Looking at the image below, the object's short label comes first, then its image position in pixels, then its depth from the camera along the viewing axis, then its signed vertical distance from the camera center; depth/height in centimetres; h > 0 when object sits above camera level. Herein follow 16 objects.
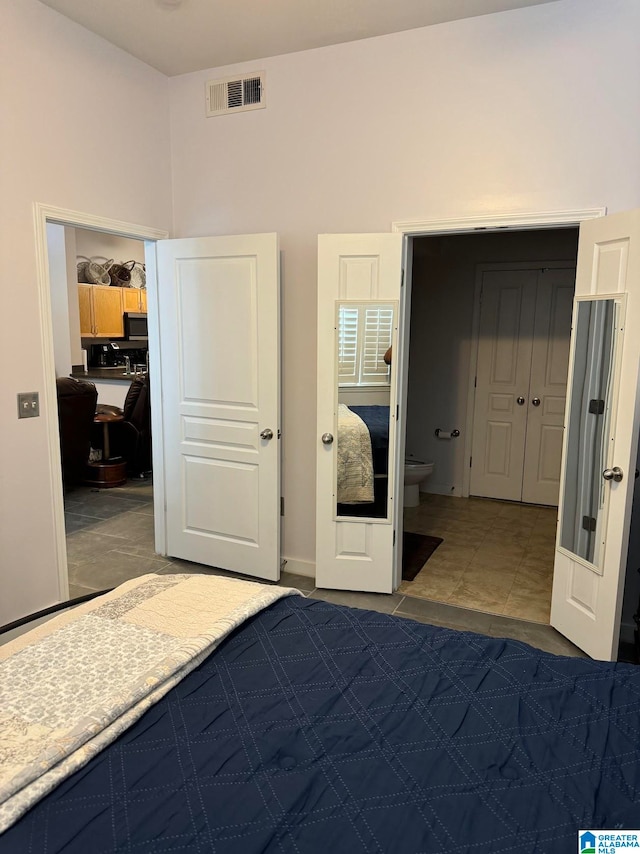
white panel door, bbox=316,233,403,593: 324 -40
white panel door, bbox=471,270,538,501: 527 -35
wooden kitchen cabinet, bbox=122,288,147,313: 797 +54
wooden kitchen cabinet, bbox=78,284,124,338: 739 +35
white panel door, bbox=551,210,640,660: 257 -37
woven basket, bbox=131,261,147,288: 814 +86
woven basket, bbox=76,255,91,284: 743 +87
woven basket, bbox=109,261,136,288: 781 +85
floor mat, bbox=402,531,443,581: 388 -148
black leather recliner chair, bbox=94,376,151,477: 568 -91
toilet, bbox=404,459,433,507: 498 -115
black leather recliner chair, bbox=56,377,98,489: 500 -70
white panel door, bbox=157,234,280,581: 348 -36
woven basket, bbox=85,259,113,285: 749 +83
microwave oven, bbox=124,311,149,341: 790 +17
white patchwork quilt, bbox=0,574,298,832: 119 -82
